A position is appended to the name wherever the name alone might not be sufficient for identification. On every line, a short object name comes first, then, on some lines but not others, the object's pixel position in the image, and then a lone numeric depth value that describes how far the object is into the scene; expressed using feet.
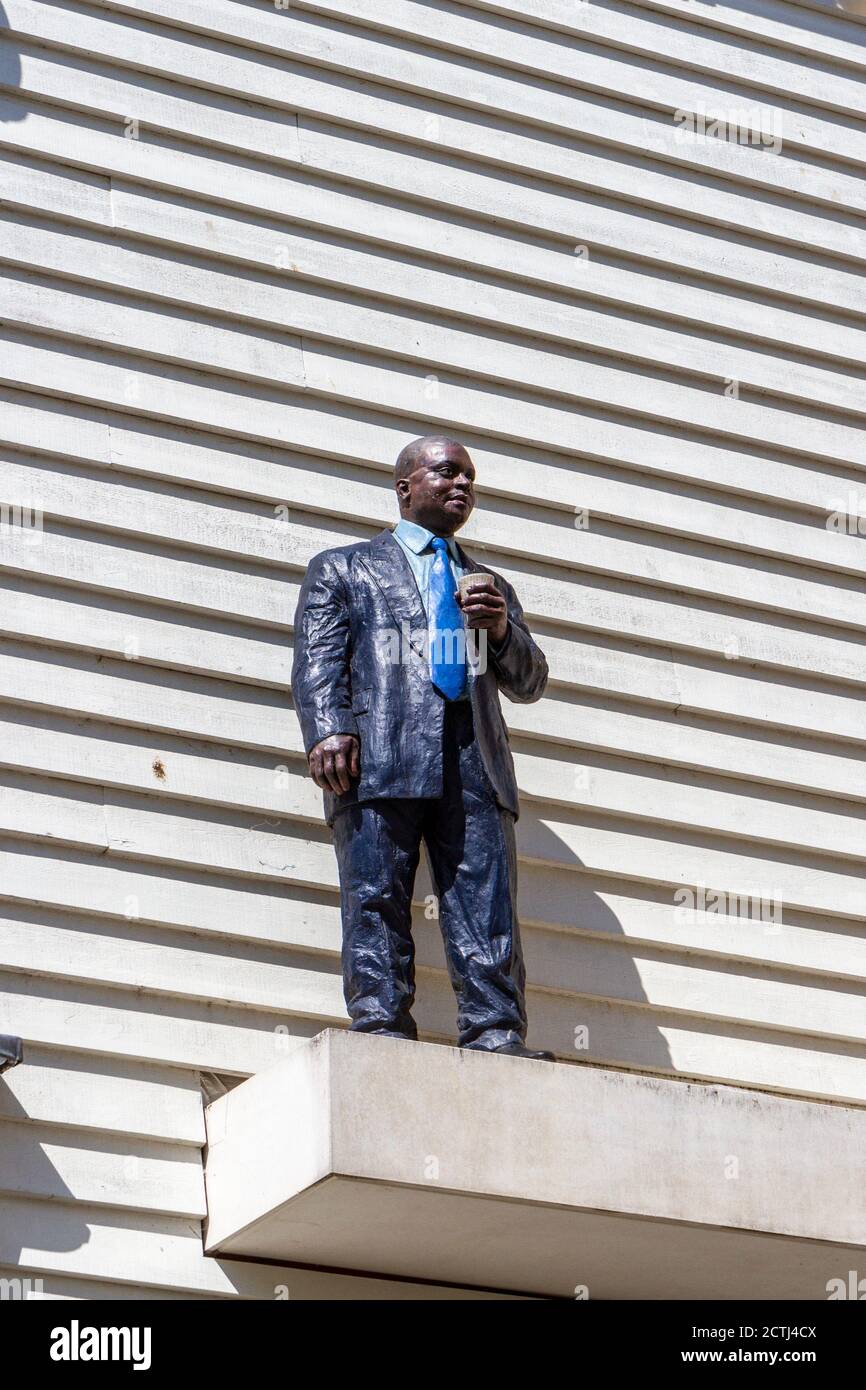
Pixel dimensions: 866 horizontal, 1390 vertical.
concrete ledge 37.37
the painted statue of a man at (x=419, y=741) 40.50
